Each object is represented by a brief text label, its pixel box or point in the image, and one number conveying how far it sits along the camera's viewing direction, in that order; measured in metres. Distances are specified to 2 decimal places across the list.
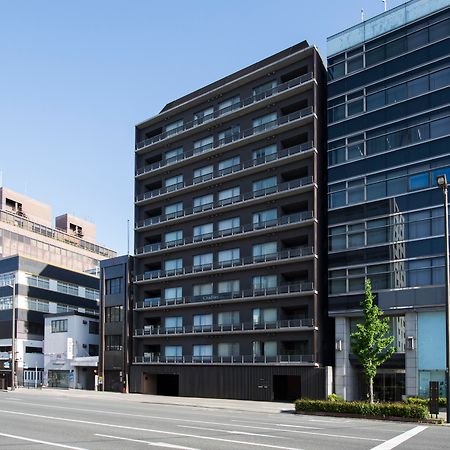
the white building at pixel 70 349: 80.94
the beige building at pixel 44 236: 114.50
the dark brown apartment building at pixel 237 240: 59.97
